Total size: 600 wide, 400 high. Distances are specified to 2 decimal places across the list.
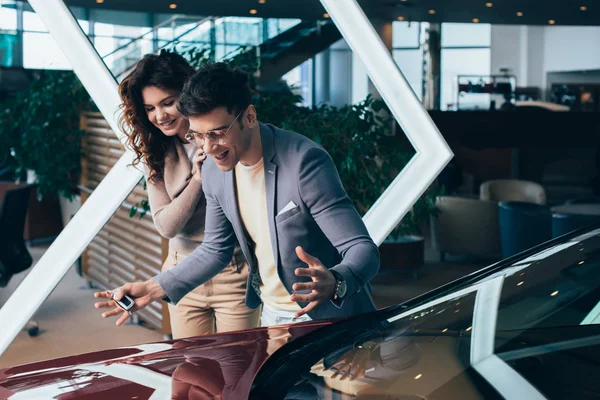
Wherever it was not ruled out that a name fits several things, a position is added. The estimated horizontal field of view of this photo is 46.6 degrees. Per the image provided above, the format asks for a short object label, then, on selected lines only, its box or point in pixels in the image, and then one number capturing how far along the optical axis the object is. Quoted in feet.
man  5.43
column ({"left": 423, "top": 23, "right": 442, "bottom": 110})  34.38
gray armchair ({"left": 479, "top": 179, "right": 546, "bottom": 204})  23.13
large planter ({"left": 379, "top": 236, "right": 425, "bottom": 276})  20.10
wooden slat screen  15.43
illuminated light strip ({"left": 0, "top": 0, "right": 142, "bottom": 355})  8.74
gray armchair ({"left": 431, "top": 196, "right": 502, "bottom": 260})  21.09
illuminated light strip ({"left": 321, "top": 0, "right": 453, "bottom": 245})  8.87
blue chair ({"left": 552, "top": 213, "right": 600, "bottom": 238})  17.60
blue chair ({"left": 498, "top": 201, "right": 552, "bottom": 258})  19.03
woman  6.82
